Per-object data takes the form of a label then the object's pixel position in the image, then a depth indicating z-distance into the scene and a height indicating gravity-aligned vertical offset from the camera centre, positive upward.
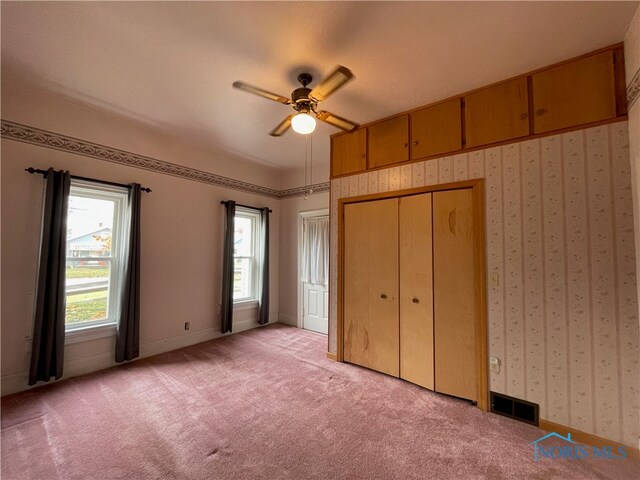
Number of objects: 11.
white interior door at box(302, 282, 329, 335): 4.58 -0.87
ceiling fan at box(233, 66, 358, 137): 1.89 +1.23
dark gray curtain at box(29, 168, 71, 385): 2.56 -0.32
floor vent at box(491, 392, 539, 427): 2.15 -1.21
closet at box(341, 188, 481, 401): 2.51 -0.32
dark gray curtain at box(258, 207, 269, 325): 4.75 -0.25
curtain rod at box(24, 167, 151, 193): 2.60 +0.80
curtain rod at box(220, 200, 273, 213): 4.24 +0.82
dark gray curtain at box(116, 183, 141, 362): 3.10 -0.44
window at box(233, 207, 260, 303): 4.64 +0.01
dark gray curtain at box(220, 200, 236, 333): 4.15 -0.27
